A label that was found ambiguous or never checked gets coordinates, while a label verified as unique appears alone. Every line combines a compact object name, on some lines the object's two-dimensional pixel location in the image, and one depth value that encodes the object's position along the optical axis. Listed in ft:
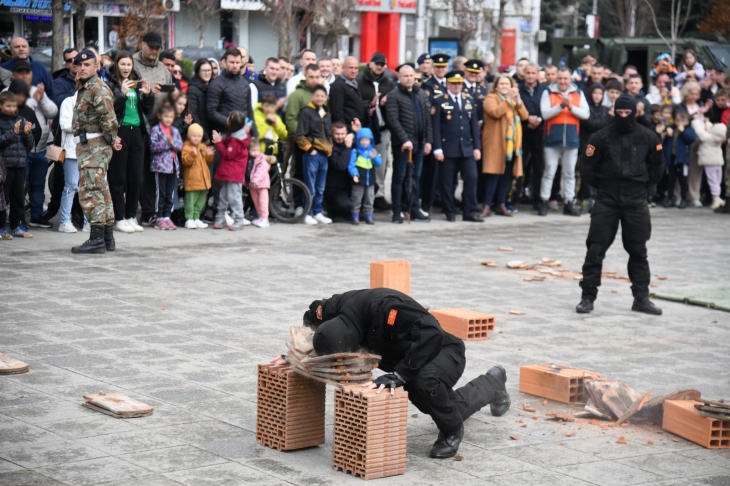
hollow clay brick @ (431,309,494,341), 29.86
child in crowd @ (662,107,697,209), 62.23
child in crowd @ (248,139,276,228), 48.01
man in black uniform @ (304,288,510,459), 19.61
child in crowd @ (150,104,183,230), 45.16
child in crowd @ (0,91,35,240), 41.29
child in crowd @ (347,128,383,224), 50.24
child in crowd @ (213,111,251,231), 46.96
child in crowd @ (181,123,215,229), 46.03
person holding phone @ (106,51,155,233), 42.80
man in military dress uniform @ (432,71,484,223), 52.75
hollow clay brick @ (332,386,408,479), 18.98
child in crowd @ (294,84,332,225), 49.39
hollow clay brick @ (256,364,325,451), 20.35
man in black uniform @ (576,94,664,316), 34.24
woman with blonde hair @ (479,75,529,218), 54.08
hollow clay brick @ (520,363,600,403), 24.27
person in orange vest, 55.26
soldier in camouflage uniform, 39.06
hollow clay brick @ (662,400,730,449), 21.54
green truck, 97.50
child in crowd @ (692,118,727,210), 62.69
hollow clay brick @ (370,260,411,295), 33.60
